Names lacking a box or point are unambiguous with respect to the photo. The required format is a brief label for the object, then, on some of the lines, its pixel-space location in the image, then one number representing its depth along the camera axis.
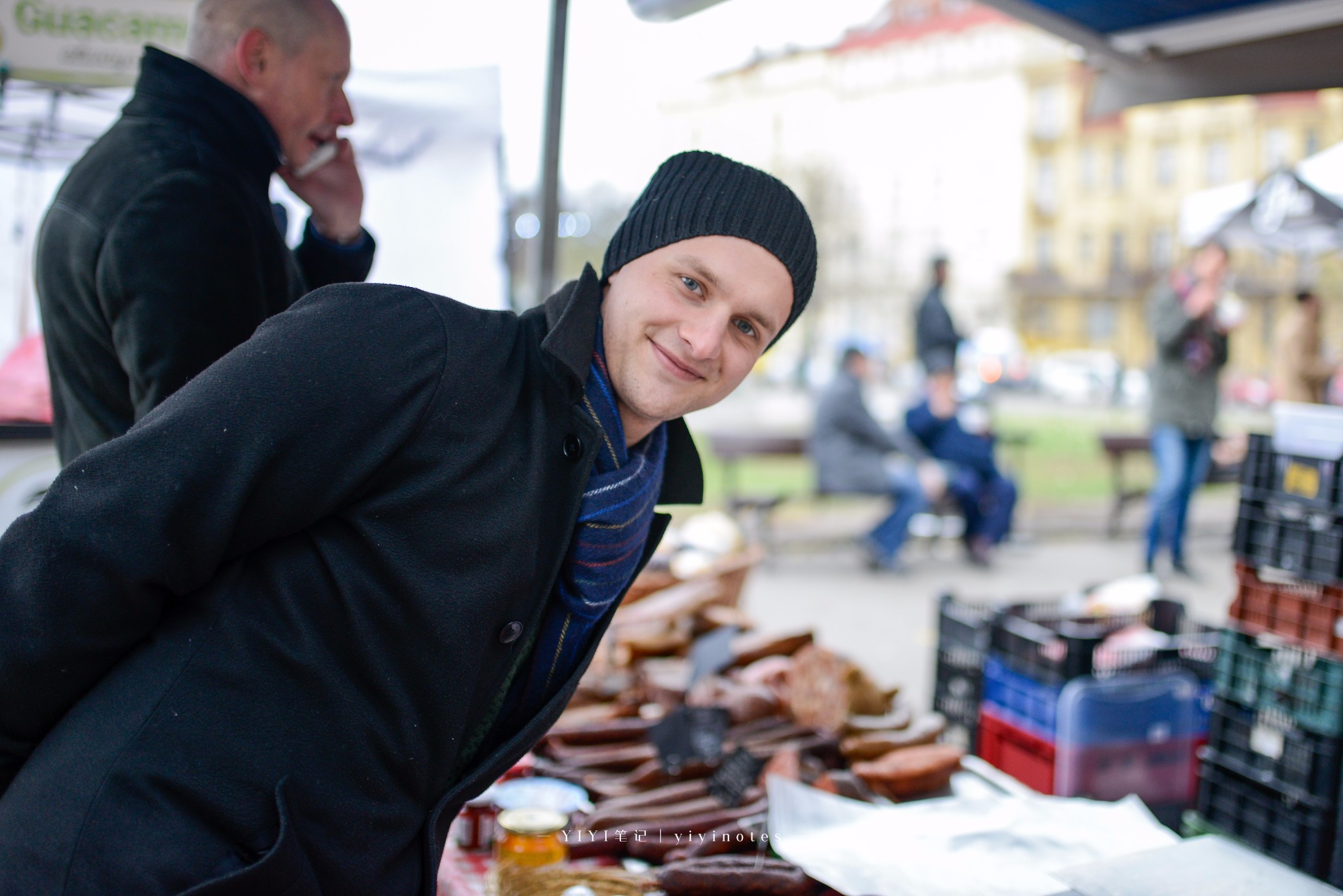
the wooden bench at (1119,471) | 9.62
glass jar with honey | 1.90
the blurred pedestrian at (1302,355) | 7.55
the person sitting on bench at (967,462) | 7.99
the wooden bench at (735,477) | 8.04
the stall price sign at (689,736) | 2.47
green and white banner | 2.94
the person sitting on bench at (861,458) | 7.59
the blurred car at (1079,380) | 30.11
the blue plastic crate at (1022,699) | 3.05
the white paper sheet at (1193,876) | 1.68
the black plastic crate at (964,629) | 3.40
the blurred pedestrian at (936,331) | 8.15
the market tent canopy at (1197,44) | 2.74
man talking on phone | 1.69
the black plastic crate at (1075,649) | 3.00
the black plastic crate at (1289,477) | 2.72
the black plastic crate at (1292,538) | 2.70
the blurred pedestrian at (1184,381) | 7.04
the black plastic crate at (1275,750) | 2.62
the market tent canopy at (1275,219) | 6.74
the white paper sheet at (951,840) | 1.87
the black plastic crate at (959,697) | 3.45
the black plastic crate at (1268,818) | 2.61
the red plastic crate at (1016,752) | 3.07
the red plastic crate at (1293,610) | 2.68
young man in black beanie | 1.18
